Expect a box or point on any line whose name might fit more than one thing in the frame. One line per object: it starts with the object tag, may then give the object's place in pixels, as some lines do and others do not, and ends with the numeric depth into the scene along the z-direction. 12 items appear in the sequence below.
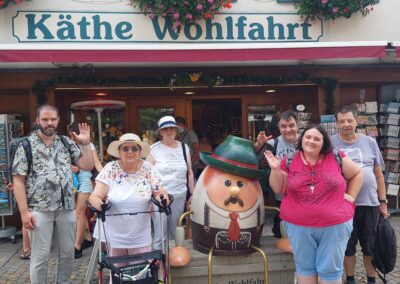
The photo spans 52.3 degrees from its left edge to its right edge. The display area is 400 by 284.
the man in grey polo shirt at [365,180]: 3.85
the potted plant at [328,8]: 7.14
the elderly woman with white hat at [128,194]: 3.41
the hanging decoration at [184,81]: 6.48
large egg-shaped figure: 3.66
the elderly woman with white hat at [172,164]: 4.30
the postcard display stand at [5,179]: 6.10
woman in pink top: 3.13
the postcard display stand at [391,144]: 7.29
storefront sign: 6.74
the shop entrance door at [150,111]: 7.62
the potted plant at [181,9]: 6.75
